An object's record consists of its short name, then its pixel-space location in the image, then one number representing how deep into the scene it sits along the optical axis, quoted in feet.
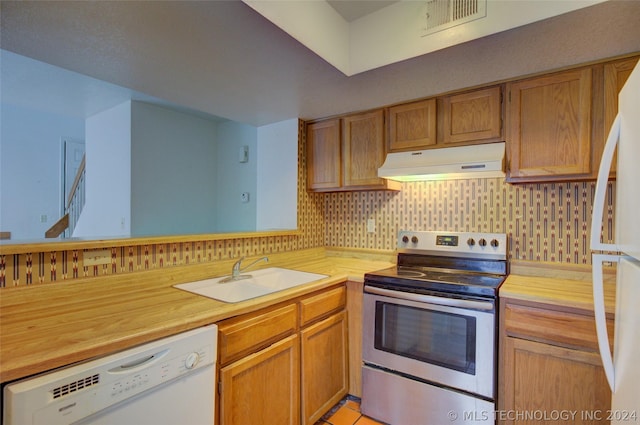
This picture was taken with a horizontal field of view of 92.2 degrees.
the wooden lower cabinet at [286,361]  4.16
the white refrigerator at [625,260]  2.55
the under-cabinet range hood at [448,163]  5.75
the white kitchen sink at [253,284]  5.24
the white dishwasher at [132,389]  2.52
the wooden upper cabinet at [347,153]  7.48
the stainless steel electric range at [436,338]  5.06
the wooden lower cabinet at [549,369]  4.37
